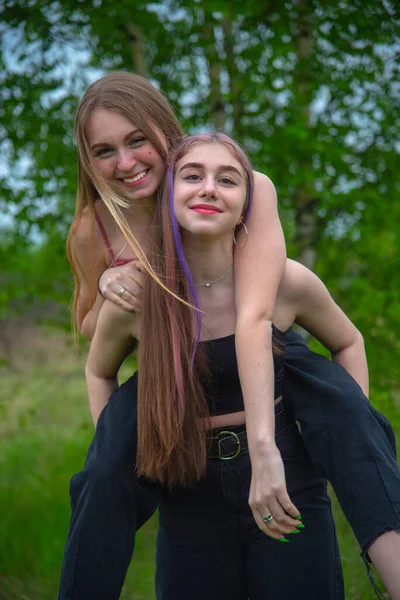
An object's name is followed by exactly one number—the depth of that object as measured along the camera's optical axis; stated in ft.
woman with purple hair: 6.93
